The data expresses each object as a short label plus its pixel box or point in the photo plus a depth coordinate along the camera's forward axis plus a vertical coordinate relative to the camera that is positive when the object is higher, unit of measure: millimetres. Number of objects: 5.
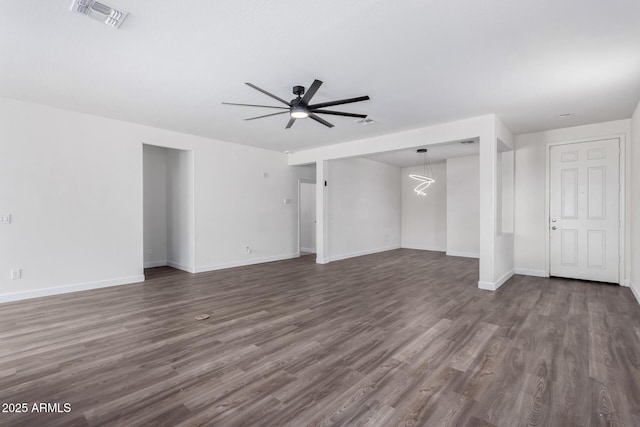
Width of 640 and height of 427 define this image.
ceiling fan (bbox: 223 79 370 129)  3271 +1175
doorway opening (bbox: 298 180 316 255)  9734 -182
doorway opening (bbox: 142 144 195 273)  6352 +85
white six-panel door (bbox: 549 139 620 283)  5148 +6
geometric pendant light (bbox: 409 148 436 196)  9262 +929
